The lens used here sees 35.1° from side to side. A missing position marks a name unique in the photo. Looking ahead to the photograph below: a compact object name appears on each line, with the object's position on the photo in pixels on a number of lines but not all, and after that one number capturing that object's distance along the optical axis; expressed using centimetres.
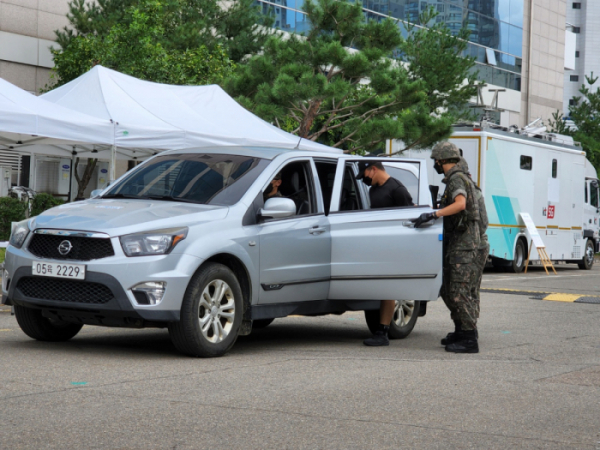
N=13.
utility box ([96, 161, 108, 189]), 3456
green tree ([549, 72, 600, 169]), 4688
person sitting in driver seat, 816
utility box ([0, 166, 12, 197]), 3108
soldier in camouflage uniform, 836
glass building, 4469
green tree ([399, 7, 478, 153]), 3130
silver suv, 696
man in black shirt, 868
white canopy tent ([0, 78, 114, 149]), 1263
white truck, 2144
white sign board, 2264
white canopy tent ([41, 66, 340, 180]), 1432
